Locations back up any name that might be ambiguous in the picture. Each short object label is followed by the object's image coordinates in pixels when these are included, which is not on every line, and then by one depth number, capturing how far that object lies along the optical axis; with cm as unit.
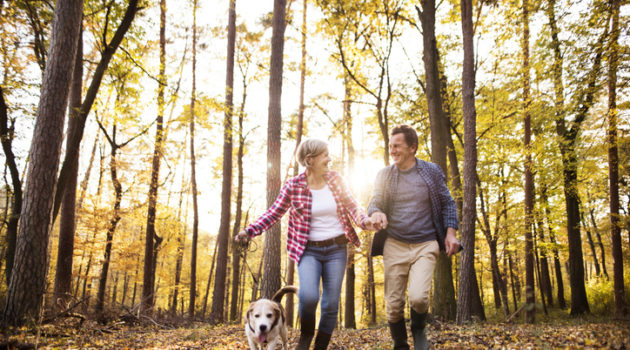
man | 320
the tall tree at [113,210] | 1455
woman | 332
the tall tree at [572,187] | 1088
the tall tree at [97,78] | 709
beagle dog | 350
